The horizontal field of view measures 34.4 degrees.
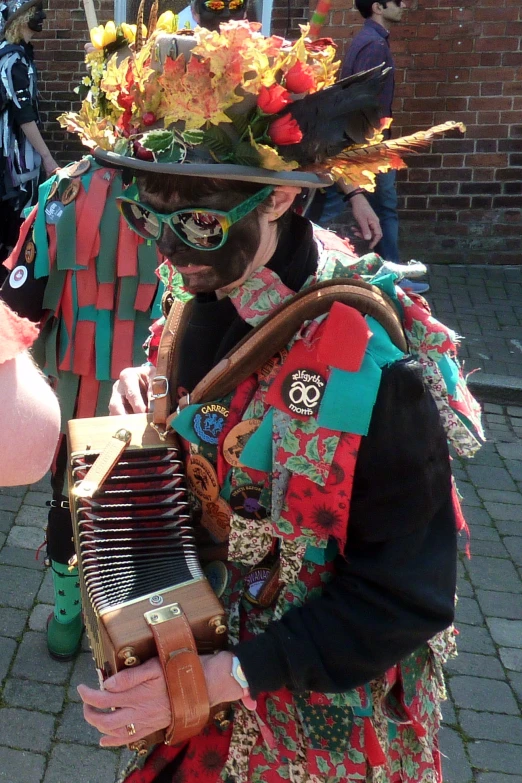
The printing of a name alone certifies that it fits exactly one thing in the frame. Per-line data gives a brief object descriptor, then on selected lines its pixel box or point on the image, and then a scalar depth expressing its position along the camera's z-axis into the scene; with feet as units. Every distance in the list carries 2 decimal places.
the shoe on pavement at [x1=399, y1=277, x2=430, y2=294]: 22.76
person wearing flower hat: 4.93
